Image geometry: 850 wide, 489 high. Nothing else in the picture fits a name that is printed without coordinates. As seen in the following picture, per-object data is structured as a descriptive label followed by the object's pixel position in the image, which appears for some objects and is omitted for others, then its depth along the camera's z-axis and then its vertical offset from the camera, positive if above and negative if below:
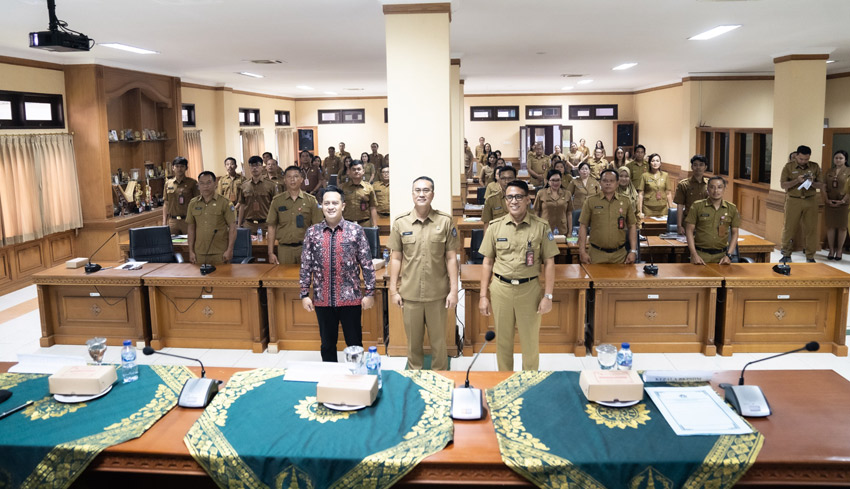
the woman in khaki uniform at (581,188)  10.70 -0.56
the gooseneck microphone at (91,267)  6.63 -1.02
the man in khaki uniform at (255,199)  9.47 -0.54
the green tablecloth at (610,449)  2.61 -1.20
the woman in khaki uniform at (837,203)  10.20 -0.84
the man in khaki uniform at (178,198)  8.91 -0.47
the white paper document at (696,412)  2.84 -1.16
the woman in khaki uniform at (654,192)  10.30 -0.62
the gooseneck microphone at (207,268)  6.47 -1.03
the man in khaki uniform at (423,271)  5.09 -0.87
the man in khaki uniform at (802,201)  9.91 -0.78
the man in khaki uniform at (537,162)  16.25 -0.18
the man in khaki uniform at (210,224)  7.14 -0.66
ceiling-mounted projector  4.73 +0.91
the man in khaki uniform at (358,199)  9.23 -0.56
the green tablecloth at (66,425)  2.77 -1.16
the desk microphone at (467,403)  3.01 -1.13
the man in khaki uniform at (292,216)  7.04 -0.59
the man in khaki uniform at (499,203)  8.52 -0.61
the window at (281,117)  21.67 +1.42
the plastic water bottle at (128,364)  3.43 -1.04
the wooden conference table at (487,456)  2.64 -1.22
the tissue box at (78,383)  3.24 -1.06
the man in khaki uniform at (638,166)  11.70 -0.24
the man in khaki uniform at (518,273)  4.95 -0.89
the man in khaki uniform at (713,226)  6.64 -0.76
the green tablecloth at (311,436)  2.67 -1.17
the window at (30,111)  9.14 +0.80
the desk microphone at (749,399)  2.98 -1.13
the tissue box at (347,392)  3.07 -1.07
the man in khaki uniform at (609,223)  6.70 -0.71
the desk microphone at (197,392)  3.16 -1.10
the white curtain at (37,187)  9.06 -0.30
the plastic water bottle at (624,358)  3.41 -1.05
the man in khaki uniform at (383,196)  11.64 -0.66
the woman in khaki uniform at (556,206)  8.77 -0.68
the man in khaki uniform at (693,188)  8.86 -0.49
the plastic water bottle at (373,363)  3.34 -1.02
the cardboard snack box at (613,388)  3.08 -1.09
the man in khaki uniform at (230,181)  11.18 -0.33
